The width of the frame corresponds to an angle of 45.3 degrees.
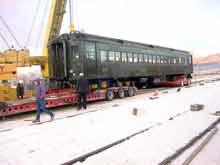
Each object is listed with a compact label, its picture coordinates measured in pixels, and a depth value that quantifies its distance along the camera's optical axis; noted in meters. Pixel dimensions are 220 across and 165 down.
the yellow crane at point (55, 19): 22.89
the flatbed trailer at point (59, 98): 10.98
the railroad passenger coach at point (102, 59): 14.59
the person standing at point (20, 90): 14.30
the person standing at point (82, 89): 12.68
